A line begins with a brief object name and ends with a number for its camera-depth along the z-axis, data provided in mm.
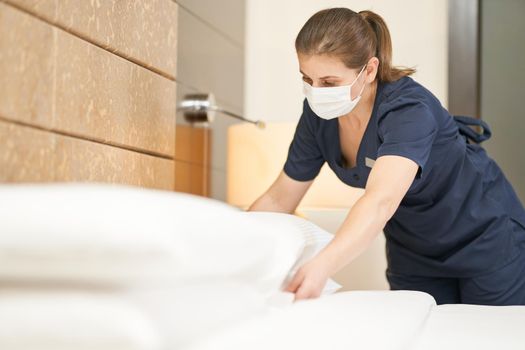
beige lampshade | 2854
